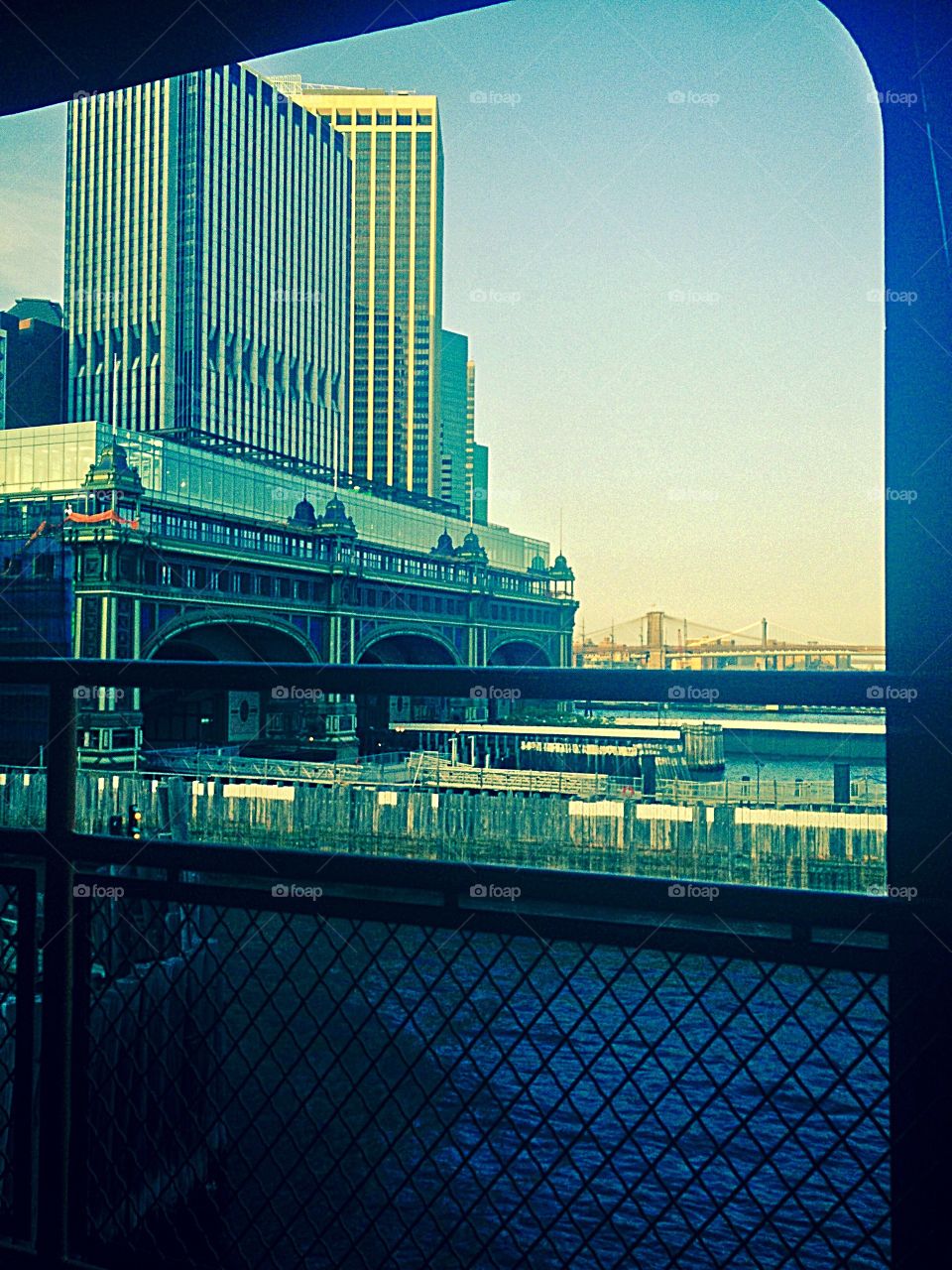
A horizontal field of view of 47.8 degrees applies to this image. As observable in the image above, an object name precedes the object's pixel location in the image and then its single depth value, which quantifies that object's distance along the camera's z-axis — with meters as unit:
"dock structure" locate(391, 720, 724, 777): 35.12
